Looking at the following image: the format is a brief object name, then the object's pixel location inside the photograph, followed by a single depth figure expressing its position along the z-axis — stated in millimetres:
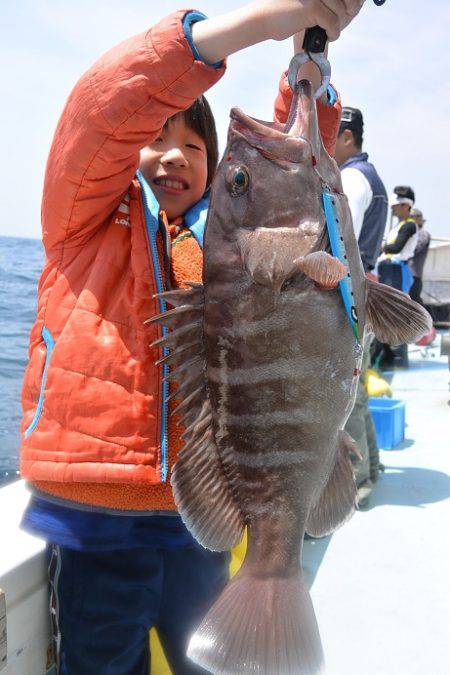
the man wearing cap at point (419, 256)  10484
